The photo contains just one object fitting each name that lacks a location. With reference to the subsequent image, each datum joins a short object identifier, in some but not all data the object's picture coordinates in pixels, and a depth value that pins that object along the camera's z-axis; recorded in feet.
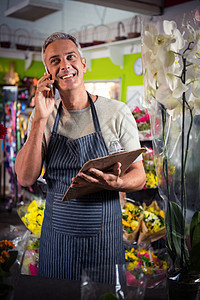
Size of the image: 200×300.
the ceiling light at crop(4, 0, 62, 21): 18.30
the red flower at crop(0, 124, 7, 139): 3.93
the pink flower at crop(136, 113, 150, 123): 11.25
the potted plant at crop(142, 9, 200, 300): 3.61
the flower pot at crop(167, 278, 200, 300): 3.55
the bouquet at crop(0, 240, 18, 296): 3.18
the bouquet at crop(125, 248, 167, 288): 7.98
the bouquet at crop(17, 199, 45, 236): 8.75
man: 5.64
